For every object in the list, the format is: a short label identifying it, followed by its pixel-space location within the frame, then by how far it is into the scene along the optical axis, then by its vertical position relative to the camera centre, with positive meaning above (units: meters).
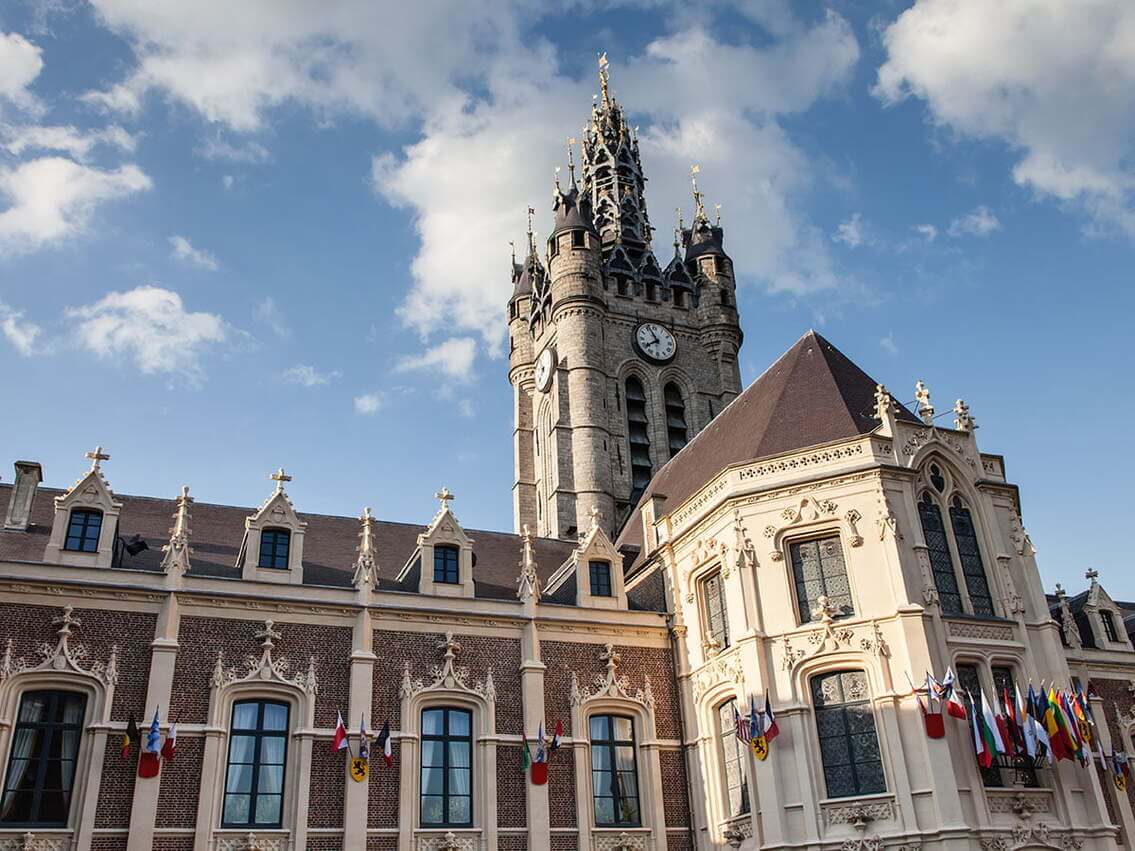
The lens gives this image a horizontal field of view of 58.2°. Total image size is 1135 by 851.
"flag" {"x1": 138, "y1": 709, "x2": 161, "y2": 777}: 19.62 +3.52
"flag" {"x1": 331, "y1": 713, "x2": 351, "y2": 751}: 20.86 +3.85
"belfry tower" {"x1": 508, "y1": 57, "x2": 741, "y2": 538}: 42.03 +23.02
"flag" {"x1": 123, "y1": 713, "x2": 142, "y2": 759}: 19.70 +3.90
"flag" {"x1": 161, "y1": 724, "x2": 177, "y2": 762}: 19.83 +3.68
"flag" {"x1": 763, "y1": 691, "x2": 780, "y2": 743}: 20.64 +3.58
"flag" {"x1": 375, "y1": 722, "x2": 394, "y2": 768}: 21.06 +3.74
